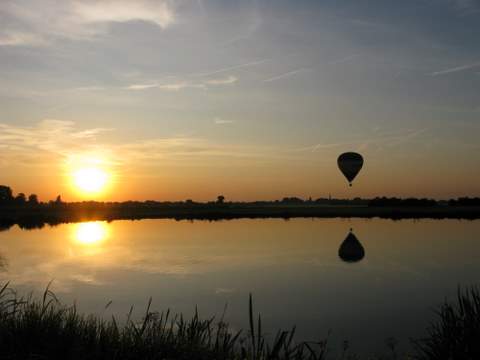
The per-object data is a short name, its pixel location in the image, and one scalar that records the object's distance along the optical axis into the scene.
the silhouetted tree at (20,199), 152.50
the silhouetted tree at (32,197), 176.44
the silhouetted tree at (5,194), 140.93
